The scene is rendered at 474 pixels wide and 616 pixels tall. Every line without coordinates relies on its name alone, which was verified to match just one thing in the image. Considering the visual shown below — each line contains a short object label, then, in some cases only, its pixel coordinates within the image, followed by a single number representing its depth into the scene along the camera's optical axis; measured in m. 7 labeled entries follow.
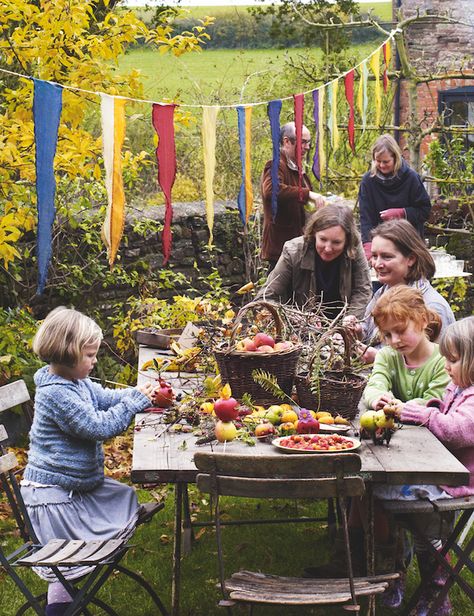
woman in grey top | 4.77
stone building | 13.24
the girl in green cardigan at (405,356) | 4.03
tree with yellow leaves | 5.80
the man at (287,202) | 7.27
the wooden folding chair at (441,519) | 3.76
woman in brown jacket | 5.48
